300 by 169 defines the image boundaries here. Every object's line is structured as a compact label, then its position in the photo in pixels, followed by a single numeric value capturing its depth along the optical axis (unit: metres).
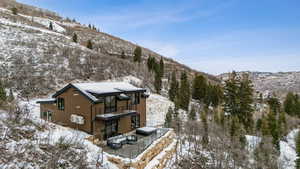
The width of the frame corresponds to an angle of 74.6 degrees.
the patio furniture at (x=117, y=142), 12.89
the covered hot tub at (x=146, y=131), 16.62
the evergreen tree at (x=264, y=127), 25.28
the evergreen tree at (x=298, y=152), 19.35
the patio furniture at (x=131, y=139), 14.26
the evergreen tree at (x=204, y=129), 20.05
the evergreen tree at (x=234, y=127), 23.63
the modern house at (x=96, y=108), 14.85
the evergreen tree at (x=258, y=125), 28.74
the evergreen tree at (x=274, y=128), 24.33
